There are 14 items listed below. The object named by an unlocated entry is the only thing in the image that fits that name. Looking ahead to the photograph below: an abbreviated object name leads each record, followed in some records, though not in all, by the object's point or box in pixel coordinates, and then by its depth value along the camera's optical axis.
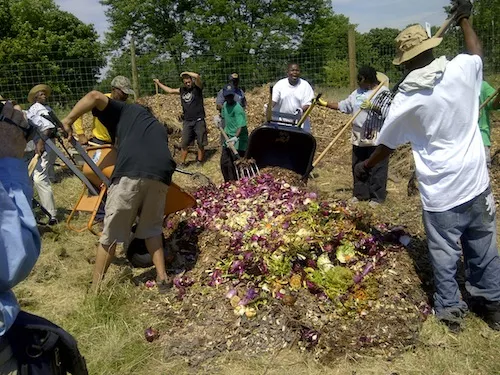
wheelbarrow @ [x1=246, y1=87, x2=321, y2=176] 5.46
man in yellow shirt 4.36
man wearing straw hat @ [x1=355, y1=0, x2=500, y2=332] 3.03
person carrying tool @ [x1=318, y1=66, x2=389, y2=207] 5.92
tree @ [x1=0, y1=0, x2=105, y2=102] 21.81
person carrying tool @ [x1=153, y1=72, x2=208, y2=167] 9.26
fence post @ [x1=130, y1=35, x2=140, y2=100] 11.21
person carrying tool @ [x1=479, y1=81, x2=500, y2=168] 4.90
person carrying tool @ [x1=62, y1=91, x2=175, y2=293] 3.78
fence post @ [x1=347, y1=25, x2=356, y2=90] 10.65
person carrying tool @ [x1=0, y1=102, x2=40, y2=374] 1.36
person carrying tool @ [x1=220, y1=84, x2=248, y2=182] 7.75
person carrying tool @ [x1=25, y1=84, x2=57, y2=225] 5.86
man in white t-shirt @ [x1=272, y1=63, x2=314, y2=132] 6.93
